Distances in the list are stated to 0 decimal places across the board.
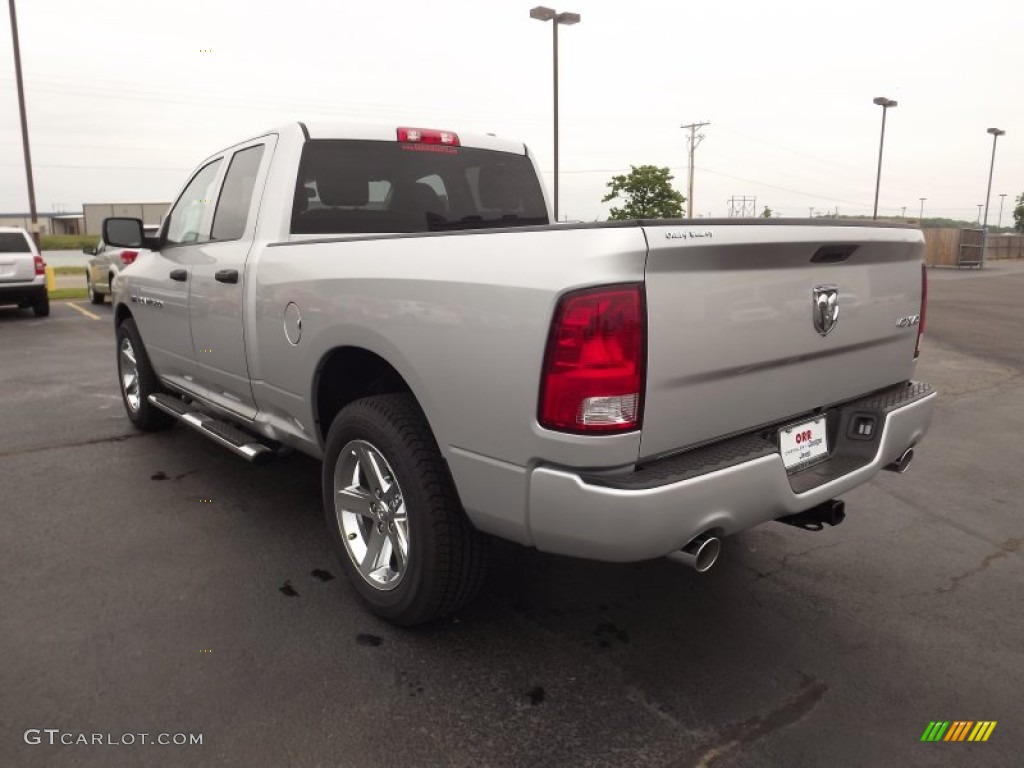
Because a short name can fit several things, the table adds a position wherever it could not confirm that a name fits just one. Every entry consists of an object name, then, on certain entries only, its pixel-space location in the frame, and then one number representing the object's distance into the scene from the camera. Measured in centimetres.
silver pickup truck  206
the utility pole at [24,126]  1816
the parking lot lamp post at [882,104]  3684
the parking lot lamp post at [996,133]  4581
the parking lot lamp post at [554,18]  2070
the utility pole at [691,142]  4716
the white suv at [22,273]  1298
